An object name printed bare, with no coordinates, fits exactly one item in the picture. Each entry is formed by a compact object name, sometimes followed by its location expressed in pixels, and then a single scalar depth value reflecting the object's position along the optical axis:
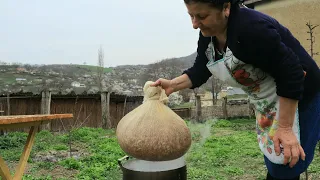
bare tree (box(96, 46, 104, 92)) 27.34
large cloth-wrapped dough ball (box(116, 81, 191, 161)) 1.80
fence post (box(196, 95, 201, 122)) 18.08
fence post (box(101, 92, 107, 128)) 13.99
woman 1.36
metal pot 2.01
